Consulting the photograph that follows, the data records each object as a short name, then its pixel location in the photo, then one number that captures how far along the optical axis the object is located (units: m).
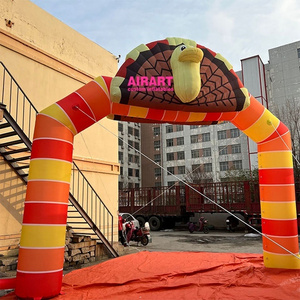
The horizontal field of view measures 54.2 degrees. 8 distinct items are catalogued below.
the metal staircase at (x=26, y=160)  6.78
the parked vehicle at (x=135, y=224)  11.78
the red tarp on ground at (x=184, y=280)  4.54
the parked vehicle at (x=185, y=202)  15.20
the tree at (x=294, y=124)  20.05
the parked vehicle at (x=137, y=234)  10.84
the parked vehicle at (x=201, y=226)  16.23
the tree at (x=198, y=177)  33.71
